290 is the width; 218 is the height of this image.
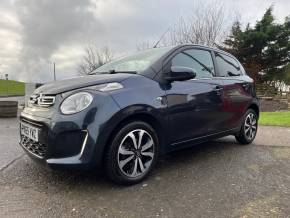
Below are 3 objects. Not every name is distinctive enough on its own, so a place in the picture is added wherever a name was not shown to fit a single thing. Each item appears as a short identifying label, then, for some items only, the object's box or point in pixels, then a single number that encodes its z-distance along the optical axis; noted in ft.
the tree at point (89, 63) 79.08
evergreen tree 55.78
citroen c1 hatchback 7.14
